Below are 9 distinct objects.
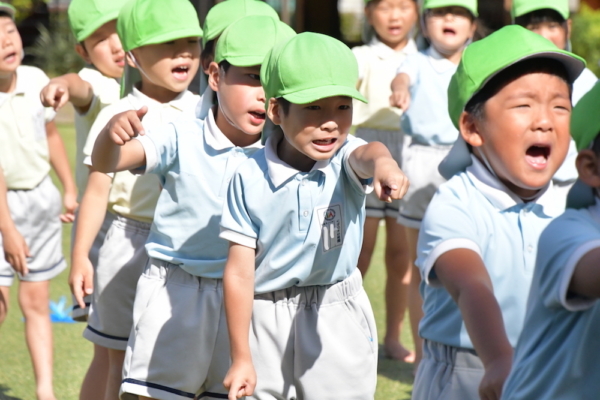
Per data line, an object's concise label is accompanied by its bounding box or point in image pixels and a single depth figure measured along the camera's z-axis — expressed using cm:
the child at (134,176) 773
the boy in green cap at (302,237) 585
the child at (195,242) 674
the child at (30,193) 944
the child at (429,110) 1027
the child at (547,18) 965
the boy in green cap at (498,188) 553
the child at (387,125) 1106
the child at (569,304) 426
